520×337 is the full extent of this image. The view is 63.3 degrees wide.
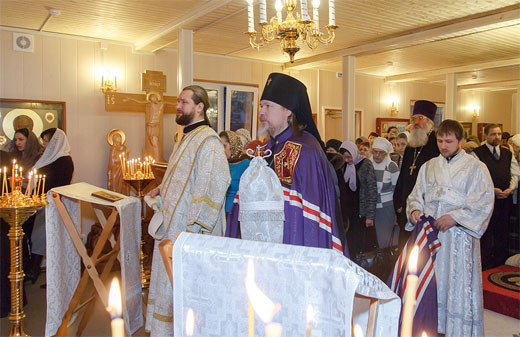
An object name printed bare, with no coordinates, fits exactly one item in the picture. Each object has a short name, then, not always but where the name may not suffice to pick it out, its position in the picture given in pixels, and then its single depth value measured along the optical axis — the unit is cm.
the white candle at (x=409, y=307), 59
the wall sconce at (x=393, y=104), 1109
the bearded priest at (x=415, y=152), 380
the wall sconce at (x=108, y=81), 666
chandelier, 375
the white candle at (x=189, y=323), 62
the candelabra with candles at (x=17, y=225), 280
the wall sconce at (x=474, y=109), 1395
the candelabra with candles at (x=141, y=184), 455
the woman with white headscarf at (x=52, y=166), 439
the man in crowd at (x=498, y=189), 505
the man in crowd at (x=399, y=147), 594
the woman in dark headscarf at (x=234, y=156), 327
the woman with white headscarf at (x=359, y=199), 442
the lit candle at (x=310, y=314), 62
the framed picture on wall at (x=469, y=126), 1380
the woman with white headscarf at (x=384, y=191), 460
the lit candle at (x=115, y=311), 53
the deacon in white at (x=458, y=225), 290
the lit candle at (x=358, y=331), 68
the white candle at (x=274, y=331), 50
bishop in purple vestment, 201
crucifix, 664
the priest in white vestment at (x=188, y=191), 275
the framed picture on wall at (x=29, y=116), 593
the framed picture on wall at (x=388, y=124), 1074
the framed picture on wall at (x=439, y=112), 1261
